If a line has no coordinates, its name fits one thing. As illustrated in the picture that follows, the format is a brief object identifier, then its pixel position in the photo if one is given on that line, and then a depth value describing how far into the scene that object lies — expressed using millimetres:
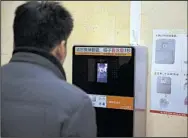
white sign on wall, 1791
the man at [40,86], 941
